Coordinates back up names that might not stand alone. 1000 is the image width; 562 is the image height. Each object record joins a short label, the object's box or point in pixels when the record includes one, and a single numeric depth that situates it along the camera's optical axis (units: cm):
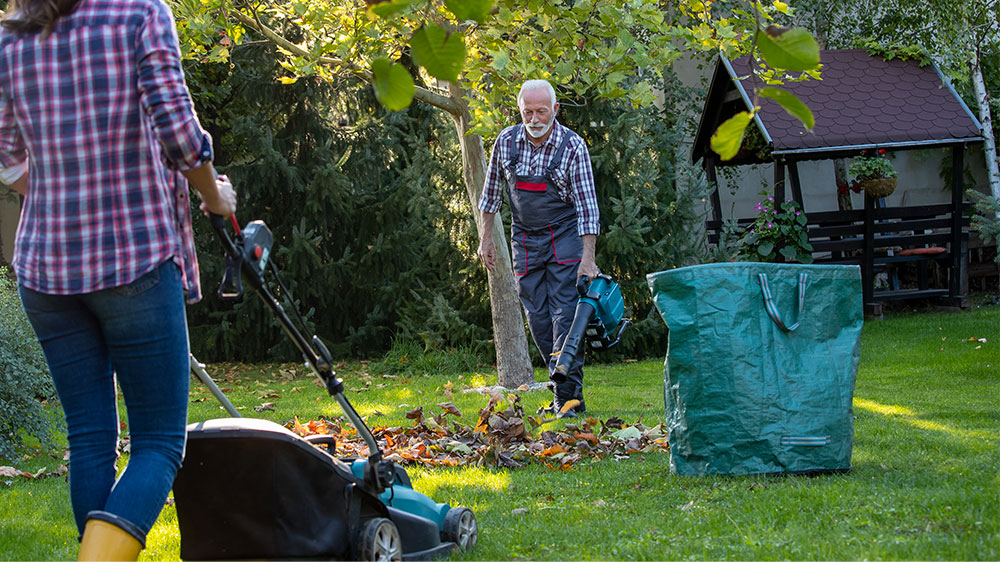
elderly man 1148
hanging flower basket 2375
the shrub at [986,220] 1692
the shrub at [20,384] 1034
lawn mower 502
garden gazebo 2333
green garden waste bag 777
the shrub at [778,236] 2227
